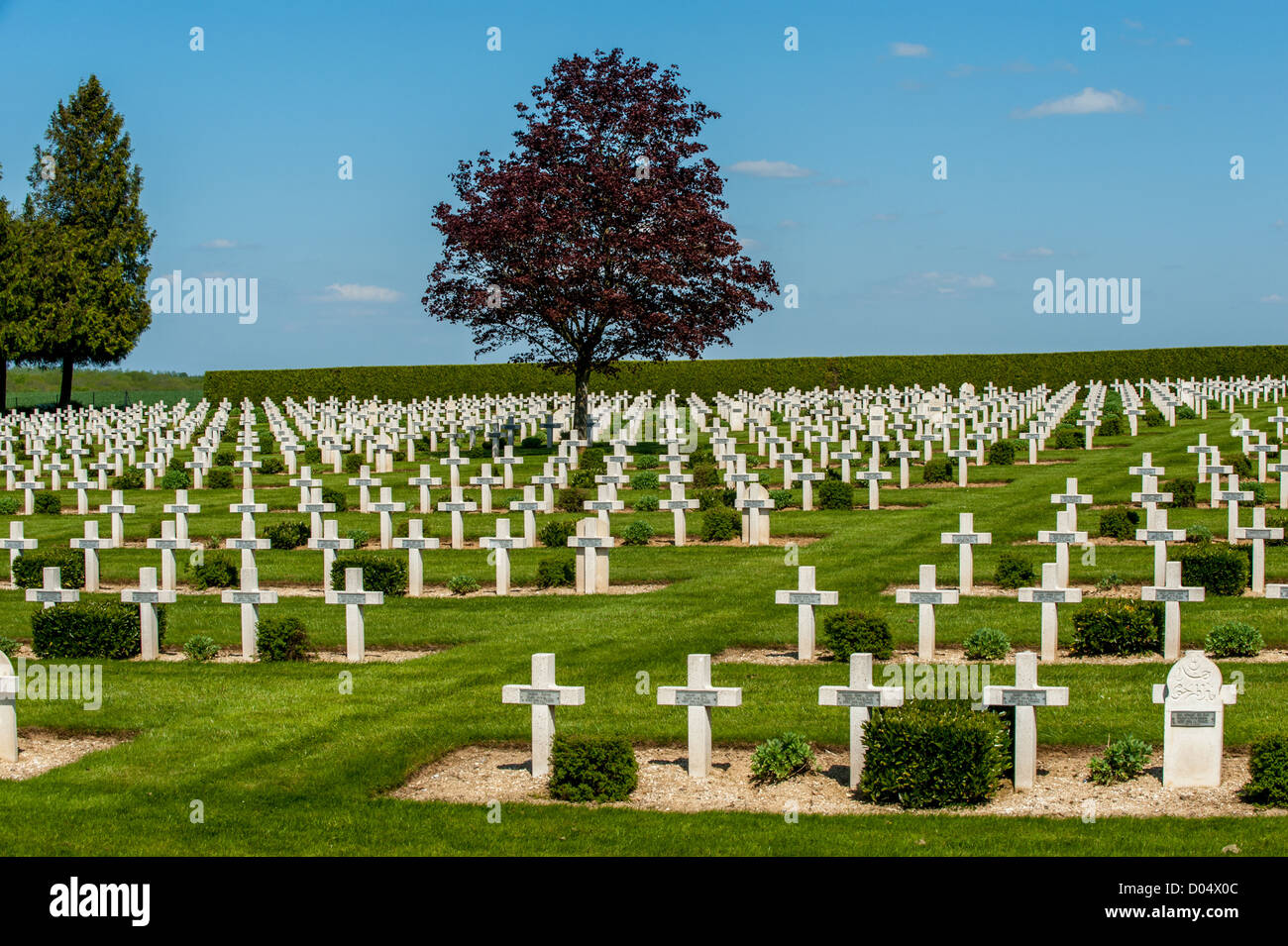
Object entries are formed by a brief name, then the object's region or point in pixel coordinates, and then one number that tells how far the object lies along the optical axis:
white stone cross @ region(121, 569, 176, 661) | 15.41
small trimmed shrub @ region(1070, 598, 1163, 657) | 14.67
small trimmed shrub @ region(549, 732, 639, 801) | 10.27
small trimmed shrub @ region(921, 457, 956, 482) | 31.88
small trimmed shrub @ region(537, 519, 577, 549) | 23.30
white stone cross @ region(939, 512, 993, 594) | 17.64
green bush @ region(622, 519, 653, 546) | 24.31
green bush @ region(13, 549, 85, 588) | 20.39
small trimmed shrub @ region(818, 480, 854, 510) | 27.94
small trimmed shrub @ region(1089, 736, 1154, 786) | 10.30
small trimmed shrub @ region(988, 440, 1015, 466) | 35.38
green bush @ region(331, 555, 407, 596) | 19.42
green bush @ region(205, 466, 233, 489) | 35.06
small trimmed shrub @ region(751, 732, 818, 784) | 10.58
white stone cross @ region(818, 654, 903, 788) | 10.42
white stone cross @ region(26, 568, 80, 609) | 15.73
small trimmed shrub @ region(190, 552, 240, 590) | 20.09
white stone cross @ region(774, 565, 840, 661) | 14.25
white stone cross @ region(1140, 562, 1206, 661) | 14.08
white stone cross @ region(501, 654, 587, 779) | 10.83
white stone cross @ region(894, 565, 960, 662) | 14.11
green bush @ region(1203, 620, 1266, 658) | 14.23
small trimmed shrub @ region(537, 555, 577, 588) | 20.03
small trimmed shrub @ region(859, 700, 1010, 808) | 9.88
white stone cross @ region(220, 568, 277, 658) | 15.56
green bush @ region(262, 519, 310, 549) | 24.17
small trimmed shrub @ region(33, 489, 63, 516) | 30.75
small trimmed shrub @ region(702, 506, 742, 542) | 24.31
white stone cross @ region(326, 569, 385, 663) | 14.85
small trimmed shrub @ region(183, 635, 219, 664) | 15.34
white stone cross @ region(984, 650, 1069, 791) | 10.21
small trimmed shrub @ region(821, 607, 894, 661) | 14.66
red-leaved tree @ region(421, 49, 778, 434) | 39.22
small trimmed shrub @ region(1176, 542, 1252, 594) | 17.62
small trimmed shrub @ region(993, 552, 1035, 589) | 18.50
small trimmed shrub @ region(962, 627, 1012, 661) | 14.26
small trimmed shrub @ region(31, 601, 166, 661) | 15.53
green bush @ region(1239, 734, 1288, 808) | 9.58
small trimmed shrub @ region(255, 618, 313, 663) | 15.32
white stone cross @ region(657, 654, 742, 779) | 10.68
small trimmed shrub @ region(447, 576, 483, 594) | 19.73
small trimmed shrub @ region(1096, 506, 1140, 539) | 22.75
